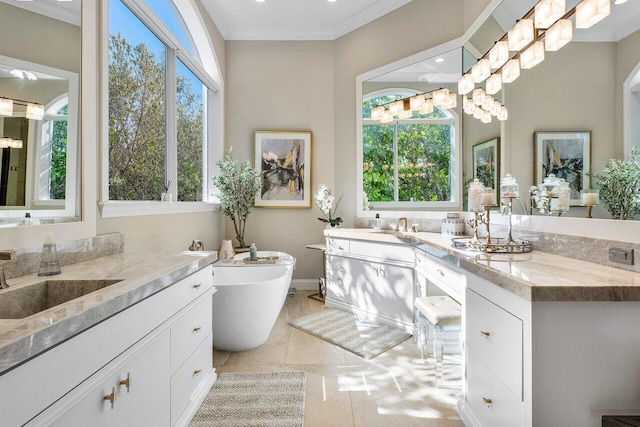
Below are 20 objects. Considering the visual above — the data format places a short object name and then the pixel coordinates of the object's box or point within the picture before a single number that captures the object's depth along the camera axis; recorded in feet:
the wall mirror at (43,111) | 4.49
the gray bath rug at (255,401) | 6.16
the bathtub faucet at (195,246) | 10.13
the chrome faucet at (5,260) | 3.91
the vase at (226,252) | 11.84
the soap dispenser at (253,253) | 11.86
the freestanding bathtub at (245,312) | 8.40
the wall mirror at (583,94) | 4.98
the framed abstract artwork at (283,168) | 14.78
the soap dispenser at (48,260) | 4.56
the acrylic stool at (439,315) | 6.93
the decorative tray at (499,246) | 6.48
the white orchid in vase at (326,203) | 13.24
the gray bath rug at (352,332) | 9.18
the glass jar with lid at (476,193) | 8.36
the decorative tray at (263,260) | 11.53
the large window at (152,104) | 7.97
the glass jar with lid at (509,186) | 7.66
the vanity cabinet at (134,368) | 2.76
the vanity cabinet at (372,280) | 10.08
